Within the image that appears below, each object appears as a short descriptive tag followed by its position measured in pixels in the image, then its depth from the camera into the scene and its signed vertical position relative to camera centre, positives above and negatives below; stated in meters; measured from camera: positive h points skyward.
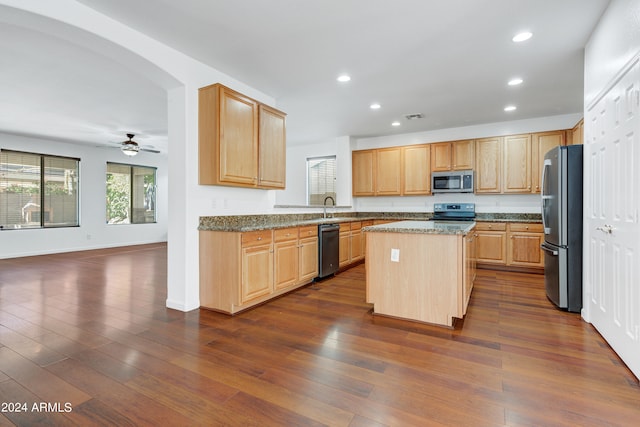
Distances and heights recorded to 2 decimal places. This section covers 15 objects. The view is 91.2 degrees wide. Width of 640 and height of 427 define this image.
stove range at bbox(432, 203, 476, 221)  5.73 -0.02
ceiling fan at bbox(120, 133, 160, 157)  6.44 +1.34
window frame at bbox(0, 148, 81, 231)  6.87 +0.53
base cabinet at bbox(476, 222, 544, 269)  5.02 -0.57
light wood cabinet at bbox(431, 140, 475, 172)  5.73 +1.03
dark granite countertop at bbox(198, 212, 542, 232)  3.35 -0.13
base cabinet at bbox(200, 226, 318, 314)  3.12 -0.61
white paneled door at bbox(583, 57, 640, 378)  2.00 -0.04
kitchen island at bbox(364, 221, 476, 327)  2.78 -0.57
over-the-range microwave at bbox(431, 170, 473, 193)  5.68 +0.53
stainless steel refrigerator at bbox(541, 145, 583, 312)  3.10 -0.15
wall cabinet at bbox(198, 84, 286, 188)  3.24 +0.80
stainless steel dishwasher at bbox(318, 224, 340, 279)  4.48 -0.57
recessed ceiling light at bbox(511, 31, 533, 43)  2.81 +1.58
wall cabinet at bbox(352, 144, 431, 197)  6.13 +0.80
